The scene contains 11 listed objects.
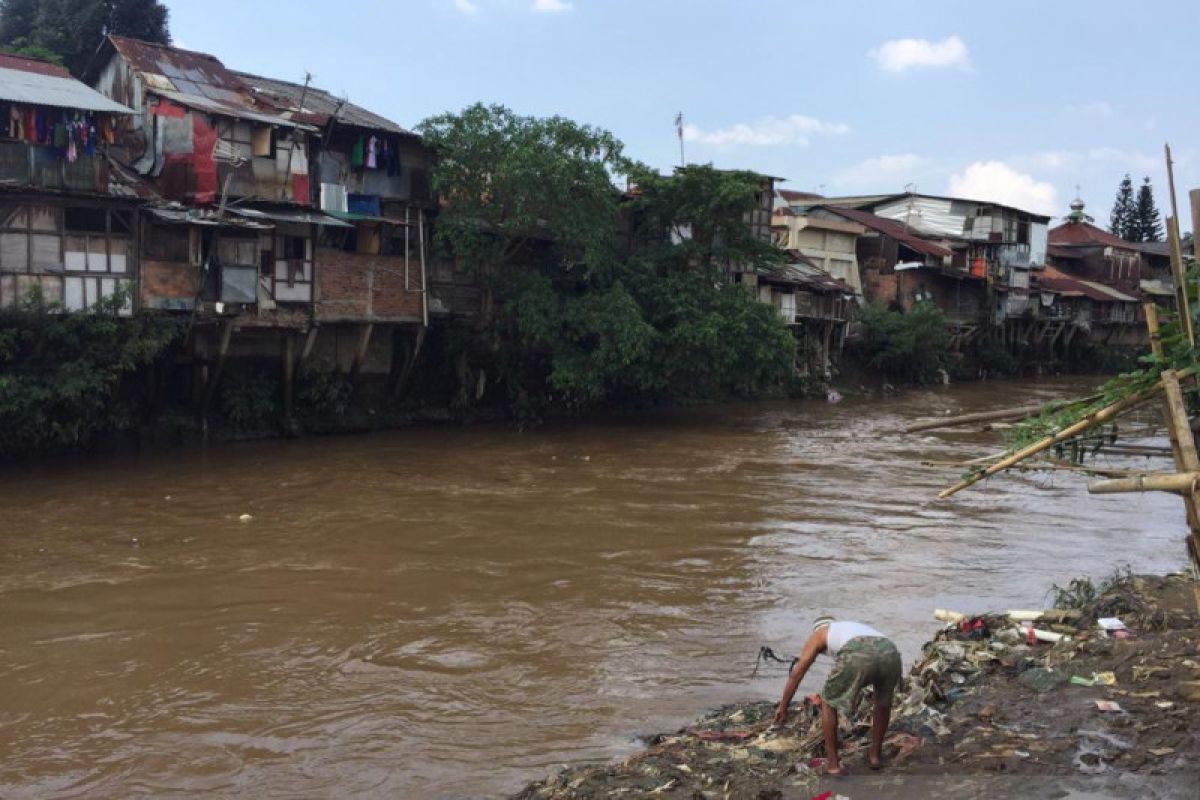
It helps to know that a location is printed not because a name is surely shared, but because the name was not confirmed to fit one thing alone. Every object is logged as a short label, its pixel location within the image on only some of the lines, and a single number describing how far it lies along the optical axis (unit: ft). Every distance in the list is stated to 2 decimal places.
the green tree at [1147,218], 217.56
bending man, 19.40
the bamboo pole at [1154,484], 17.39
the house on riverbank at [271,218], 64.44
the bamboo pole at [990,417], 20.27
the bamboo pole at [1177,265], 19.94
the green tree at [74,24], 89.30
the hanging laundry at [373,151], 73.41
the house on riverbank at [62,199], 56.34
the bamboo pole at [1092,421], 19.21
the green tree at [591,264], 72.43
